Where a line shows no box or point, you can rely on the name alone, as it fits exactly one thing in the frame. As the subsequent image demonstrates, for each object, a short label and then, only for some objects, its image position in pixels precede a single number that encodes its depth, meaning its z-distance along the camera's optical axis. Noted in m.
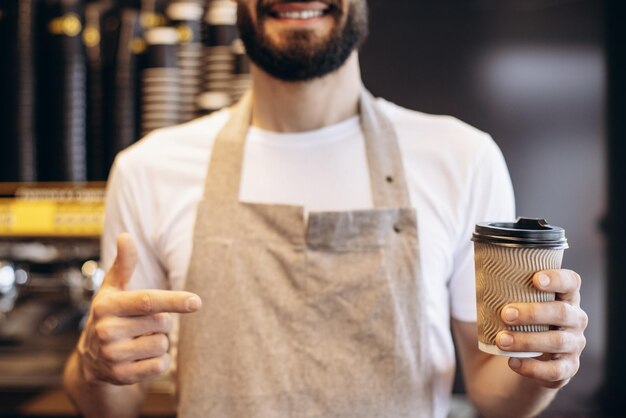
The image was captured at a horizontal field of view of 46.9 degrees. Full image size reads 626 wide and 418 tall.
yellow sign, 1.92
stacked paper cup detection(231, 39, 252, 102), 1.95
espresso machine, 1.93
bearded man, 1.33
